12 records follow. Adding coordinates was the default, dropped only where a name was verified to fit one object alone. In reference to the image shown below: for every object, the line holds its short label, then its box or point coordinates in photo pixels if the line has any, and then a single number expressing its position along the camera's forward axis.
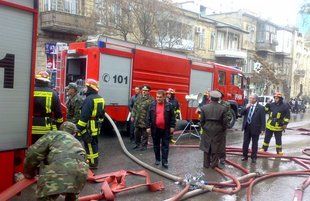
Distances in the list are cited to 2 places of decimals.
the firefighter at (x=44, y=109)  6.02
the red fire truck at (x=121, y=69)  10.44
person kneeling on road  3.55
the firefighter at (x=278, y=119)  9.89
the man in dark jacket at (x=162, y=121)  7.56
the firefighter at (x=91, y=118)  6.74
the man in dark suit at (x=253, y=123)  8.79
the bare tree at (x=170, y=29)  22.39
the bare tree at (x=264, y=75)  37.22
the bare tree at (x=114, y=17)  21.22
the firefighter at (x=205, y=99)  11.61
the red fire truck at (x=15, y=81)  4.17
